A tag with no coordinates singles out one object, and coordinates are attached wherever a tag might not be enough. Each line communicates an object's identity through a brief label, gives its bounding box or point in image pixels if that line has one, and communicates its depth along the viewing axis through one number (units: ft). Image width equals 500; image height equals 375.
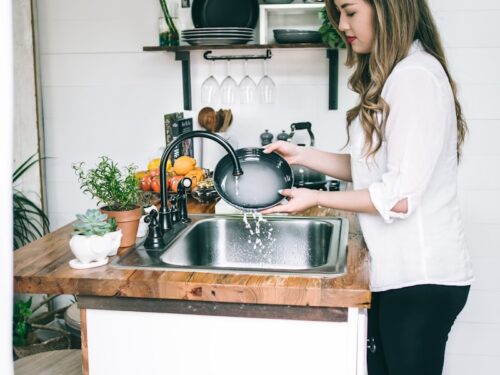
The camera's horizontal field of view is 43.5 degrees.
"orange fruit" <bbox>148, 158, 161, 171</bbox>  9.04
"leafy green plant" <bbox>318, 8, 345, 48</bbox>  9.08
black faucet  5.78
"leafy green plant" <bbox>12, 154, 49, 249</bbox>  10.32
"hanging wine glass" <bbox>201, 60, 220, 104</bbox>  9.93
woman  5.10
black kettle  8.89
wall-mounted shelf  9.35
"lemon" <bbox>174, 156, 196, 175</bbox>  8.72
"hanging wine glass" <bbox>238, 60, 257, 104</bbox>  9.97
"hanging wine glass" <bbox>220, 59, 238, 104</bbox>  10.00
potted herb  5.67
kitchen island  4.71
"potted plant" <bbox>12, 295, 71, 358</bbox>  9.15
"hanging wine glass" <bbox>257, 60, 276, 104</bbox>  9.95
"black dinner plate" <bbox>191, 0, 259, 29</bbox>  9.77
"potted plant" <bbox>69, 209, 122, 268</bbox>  5.17
